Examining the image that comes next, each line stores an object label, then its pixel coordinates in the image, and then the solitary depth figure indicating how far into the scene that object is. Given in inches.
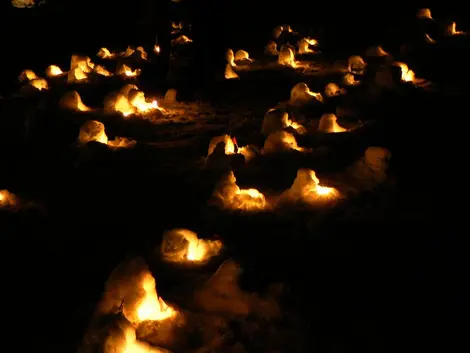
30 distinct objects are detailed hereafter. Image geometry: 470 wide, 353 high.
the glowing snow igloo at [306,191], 219.0
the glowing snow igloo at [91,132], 285.4
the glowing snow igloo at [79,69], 432.5
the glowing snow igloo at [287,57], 460.1
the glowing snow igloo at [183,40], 375.4
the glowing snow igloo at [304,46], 512.1
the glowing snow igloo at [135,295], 149.3
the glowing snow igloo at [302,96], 339.3
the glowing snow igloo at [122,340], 129.6
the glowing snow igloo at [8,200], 219.8
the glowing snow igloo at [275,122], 291.0
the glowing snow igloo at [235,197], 216.7
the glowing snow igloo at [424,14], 556.8
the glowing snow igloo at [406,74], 370.0
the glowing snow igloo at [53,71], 457.7
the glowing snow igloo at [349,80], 382.3
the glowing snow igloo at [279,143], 268.7
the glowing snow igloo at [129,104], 344.2
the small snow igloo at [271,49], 508.1
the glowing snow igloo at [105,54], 541.0
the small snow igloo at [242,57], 488.4
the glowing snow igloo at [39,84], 400.6
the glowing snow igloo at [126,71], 445.1
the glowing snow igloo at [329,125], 293.3
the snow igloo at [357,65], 419.3
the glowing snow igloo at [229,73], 410.9
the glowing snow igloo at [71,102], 347.6
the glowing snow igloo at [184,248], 182.5
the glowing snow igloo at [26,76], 426.1
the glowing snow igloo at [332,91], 359.8
